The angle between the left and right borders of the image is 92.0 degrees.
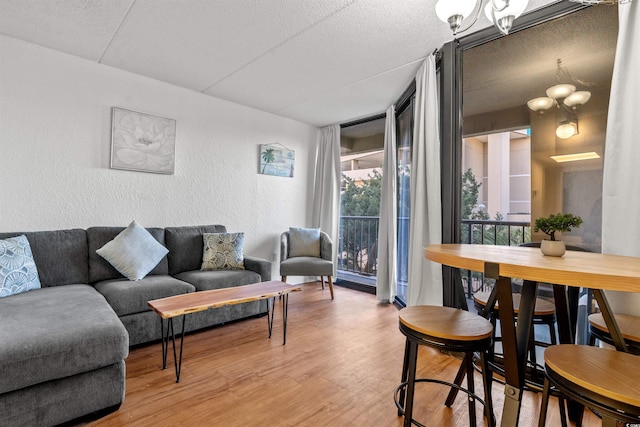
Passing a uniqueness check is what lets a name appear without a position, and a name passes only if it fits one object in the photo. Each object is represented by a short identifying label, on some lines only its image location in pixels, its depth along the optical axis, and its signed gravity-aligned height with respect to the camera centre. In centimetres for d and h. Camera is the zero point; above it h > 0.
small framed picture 411 +79
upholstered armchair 375 -46
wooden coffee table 192 -58
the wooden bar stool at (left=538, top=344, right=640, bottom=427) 83 -46
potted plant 130 -3
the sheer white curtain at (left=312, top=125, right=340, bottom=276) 450 +48
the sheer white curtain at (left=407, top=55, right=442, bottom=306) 251 +23
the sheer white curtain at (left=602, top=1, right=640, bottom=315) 154 +33
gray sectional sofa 137 -58
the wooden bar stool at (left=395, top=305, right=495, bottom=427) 121 -47
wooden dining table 92 -17
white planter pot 130 -11
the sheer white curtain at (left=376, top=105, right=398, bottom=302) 365 -5
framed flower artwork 298 +75
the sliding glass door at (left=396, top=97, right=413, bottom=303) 341 +41
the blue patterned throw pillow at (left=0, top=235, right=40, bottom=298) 205 -37
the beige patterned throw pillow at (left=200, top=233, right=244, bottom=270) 316 -37
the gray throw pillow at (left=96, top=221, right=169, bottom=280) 260 -32
